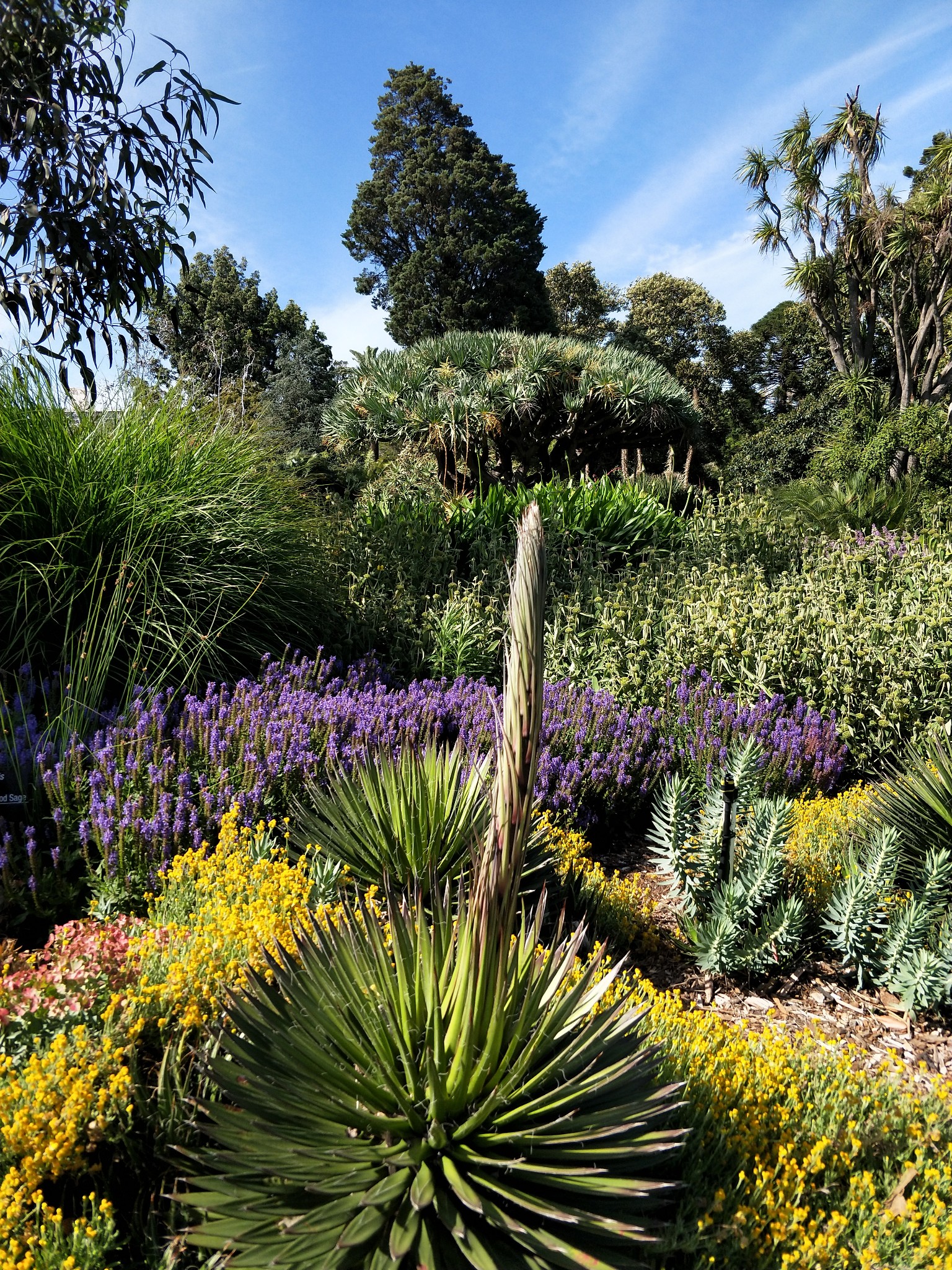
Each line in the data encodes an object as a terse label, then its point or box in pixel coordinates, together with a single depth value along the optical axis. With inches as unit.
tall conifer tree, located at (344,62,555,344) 1259.8
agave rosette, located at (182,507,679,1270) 55.7
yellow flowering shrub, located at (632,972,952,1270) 70.1
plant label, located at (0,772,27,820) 140.3
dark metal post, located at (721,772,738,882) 130.1
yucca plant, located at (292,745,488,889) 116.6
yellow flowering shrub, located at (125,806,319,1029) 88.4
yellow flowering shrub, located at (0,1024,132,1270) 66.0
